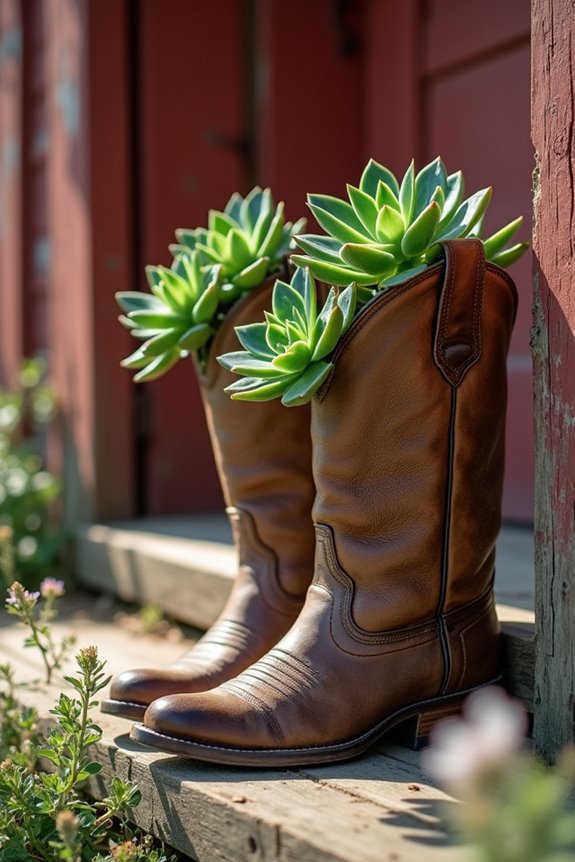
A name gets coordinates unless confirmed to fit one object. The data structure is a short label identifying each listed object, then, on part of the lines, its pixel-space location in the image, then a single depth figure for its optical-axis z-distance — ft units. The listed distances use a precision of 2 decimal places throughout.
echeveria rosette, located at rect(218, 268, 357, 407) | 4.04
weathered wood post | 3.97
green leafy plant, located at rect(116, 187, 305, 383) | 5.06
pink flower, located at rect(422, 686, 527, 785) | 1.85
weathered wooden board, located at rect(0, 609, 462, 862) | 3.21
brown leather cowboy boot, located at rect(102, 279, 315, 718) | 4.83
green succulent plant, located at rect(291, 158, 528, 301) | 4.03
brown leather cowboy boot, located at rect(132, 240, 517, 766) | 4.01
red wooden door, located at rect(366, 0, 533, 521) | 7.81
